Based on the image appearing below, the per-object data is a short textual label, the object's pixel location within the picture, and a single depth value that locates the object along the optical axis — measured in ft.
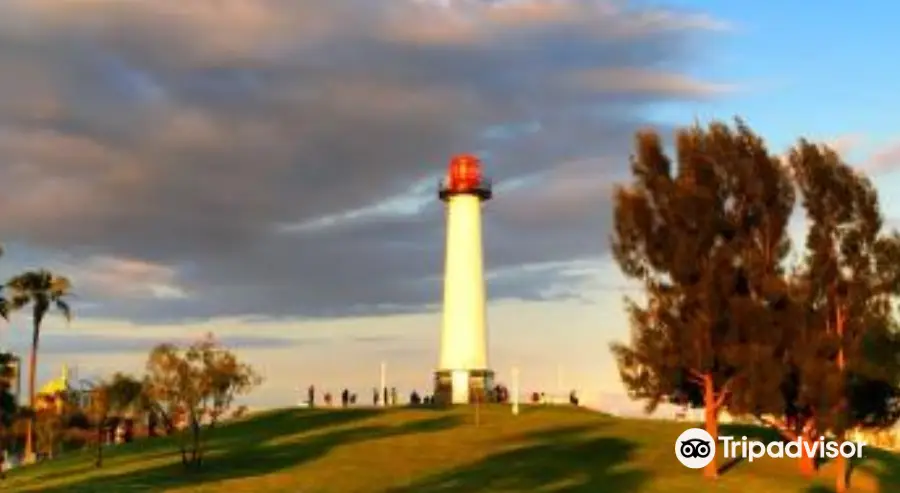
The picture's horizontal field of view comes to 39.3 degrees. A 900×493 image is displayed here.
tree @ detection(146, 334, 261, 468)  213.25
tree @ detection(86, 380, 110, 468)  233.14
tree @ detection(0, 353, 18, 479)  251.37
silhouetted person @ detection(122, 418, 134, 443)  290.72
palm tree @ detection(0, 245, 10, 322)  218.38
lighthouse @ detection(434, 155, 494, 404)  350.23
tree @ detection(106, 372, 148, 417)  231.50
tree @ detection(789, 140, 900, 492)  212.02
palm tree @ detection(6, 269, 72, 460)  327.26
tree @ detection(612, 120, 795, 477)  215.51
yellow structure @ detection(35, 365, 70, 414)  308.36
